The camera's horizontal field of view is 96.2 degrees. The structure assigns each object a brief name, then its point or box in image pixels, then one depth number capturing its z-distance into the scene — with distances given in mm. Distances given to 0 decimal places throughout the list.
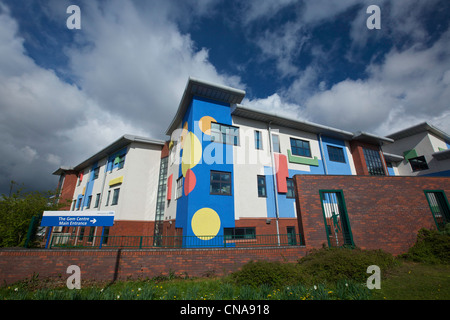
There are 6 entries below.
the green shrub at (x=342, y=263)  7016
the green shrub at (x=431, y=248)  8797
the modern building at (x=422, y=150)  24736
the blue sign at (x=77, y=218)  9008
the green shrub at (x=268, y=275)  6915
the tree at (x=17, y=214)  10109
